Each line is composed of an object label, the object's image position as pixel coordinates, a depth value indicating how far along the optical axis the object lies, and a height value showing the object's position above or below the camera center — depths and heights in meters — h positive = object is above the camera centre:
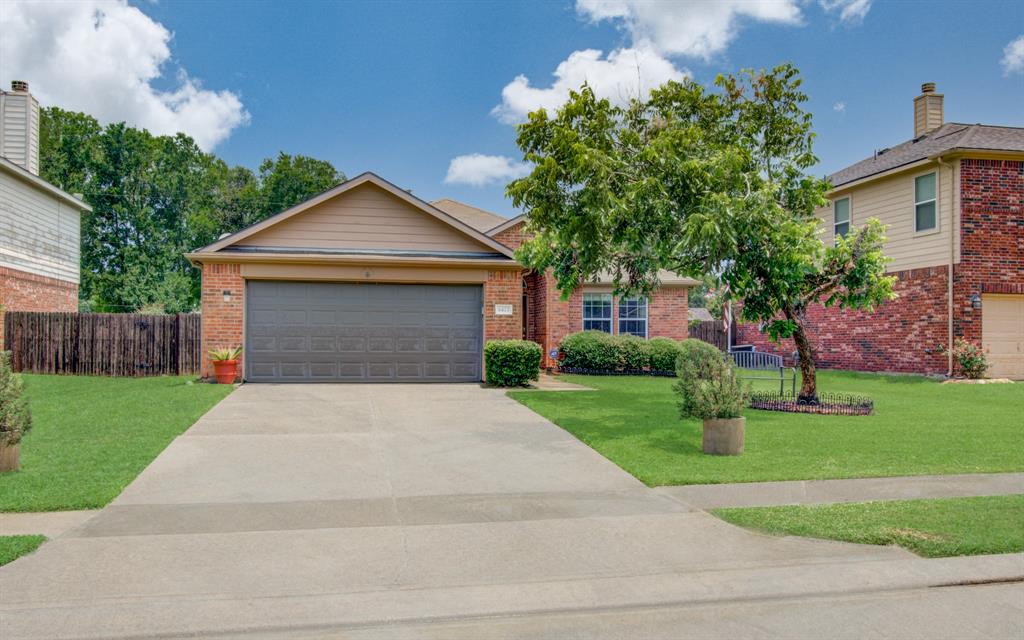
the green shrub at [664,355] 19.58 -0.64
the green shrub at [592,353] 19.50 -0.60
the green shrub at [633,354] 19.56 -0.62
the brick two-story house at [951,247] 17.53 +2.40
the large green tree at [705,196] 10.84 +2.32
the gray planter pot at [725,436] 8.26 -1.26
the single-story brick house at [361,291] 15.69 +0.94
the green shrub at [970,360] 17.33 -0.62
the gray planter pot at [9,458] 7.01 -1.37
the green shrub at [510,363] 15.34 -0.72
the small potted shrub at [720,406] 8.27 -0.89
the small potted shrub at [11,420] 7.00 -0.98
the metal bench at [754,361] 15.81 -0.65
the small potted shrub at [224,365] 15.15 -0.82
